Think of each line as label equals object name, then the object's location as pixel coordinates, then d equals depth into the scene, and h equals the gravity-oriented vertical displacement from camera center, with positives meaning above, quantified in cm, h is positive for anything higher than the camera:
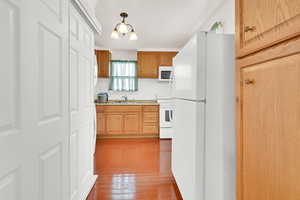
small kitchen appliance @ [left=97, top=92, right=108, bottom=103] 499 +3
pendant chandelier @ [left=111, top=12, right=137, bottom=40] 274 +108
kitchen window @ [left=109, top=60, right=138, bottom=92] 534 +66
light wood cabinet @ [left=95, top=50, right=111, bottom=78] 512 +104
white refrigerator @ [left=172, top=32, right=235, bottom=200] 134 -15
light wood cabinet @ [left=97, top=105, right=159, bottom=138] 471 -61
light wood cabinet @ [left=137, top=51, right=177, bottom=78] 528 +107
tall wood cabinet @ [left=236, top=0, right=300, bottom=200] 66 +0
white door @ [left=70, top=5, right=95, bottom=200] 162 -8
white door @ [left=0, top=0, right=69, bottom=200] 74 -1
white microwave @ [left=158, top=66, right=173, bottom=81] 523 +74
